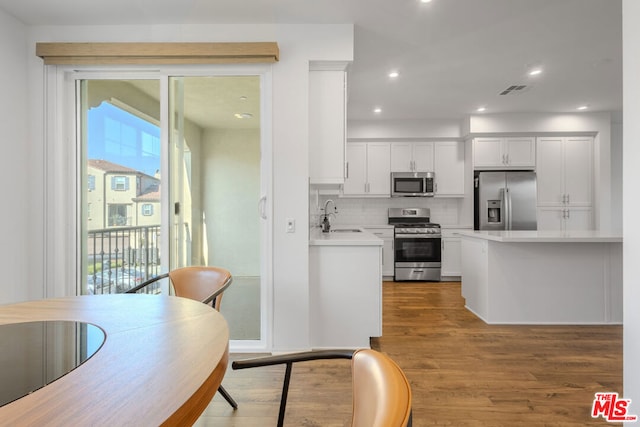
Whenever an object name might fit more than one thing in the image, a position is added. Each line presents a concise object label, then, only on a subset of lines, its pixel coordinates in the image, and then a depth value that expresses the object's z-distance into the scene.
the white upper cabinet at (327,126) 2.76
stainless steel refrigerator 5.33
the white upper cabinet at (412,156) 5.73
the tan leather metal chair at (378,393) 0.48
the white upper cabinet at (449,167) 5.70
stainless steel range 5.50
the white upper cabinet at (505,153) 5.38
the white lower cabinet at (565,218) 5.39
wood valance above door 2.55
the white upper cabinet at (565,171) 5.34
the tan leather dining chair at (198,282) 1.88
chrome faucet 4.14
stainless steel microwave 5.66
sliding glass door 2.73
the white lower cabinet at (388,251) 5.61
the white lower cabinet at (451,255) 5.56
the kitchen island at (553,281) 3.29
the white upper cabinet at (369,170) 5.76
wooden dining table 0.63
